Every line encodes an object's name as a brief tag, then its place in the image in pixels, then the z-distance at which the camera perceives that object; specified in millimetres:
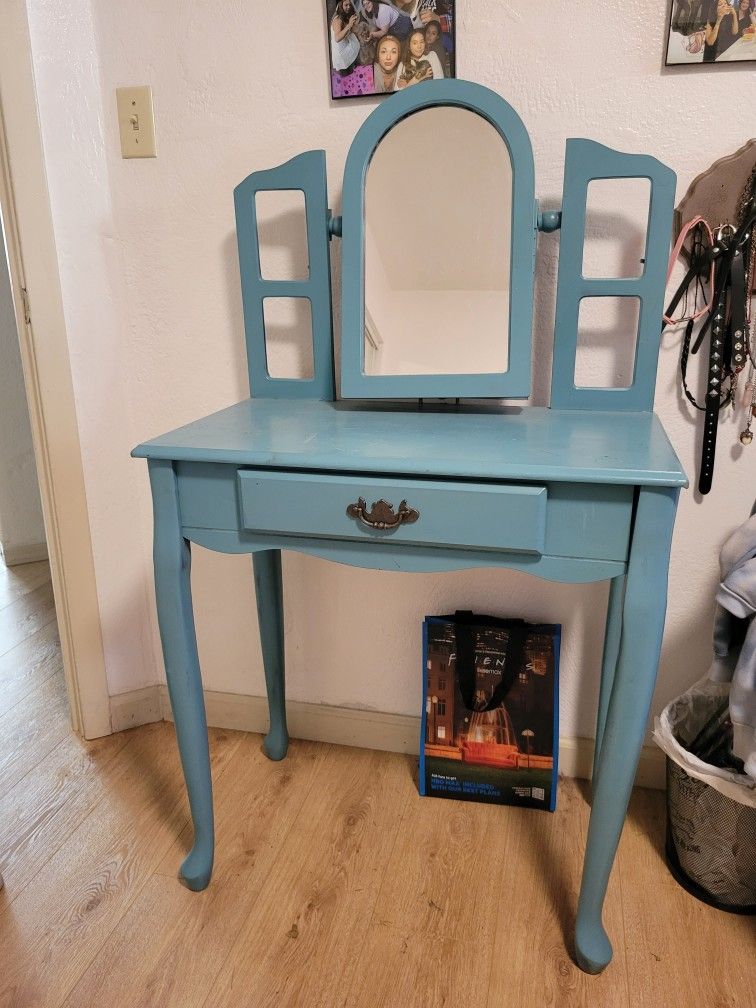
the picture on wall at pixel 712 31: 1045
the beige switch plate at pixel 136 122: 1303
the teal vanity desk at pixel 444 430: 895
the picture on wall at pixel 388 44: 1142
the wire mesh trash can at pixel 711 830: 1115
